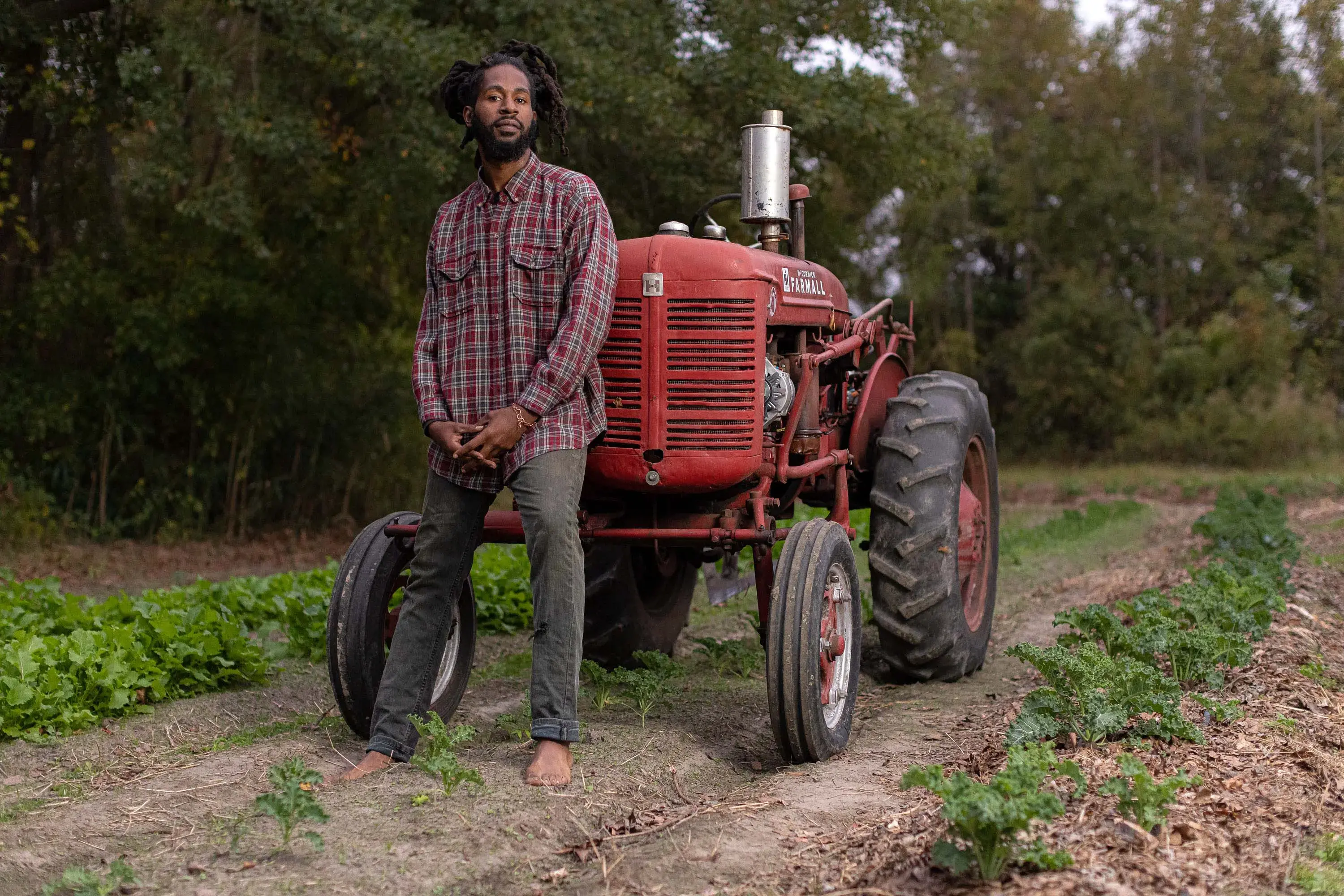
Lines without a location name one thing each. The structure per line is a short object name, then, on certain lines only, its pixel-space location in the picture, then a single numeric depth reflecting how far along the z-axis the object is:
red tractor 4.85
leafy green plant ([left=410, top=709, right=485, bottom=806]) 4.06
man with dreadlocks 4.48
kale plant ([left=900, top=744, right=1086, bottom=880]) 3.22
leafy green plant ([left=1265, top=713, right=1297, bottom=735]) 4.67
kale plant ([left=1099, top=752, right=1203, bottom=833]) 3.54
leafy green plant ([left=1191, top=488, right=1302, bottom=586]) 8.73
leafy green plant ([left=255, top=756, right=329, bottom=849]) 3.56
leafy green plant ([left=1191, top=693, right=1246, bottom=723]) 4.71
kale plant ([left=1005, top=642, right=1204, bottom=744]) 4.48
